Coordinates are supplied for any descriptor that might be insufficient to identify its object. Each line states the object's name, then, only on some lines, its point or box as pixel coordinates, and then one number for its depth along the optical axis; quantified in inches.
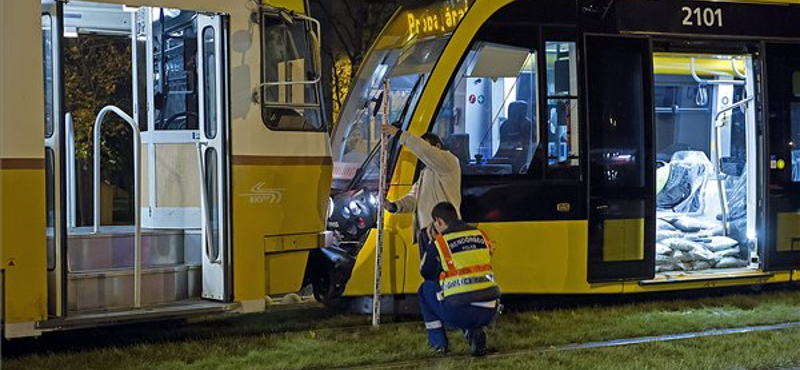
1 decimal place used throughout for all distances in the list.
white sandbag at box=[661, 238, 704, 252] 407.5
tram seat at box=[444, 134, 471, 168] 345.7
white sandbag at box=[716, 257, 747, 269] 400.5
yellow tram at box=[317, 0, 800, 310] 343.0
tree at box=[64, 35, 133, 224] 407.8
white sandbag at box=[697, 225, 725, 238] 421.2
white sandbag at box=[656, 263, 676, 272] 396.8
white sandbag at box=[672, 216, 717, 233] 433.4
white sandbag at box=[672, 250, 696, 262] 403.9
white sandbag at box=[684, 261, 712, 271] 400.5
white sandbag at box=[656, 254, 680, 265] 400.5
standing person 319.6
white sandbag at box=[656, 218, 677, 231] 436.1
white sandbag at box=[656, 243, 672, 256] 402.9
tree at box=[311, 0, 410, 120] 721.0
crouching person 281.7
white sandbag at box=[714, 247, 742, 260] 404.8
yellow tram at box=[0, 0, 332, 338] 260.4
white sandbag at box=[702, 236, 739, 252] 407.5
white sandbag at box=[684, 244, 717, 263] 401.4
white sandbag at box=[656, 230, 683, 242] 418.3
